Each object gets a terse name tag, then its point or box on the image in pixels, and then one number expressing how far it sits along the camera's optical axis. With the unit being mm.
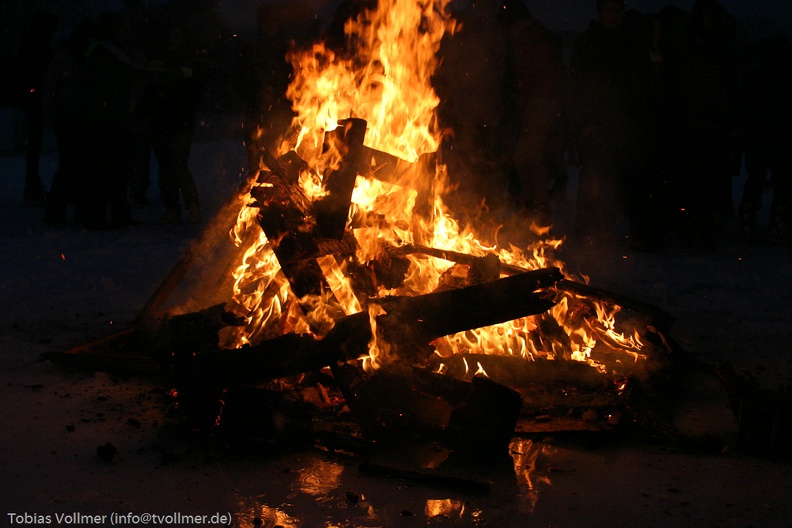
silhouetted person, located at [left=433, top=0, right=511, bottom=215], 8805
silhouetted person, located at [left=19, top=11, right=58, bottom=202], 11477
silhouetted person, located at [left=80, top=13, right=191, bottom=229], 9391
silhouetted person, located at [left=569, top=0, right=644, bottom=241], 8539
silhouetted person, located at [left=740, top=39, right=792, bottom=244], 9070
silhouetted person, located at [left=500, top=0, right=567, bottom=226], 8695
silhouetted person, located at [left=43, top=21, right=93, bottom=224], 9516
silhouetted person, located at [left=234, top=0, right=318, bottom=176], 8891
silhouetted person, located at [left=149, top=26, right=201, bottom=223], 9930
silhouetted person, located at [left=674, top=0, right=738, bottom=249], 8539
